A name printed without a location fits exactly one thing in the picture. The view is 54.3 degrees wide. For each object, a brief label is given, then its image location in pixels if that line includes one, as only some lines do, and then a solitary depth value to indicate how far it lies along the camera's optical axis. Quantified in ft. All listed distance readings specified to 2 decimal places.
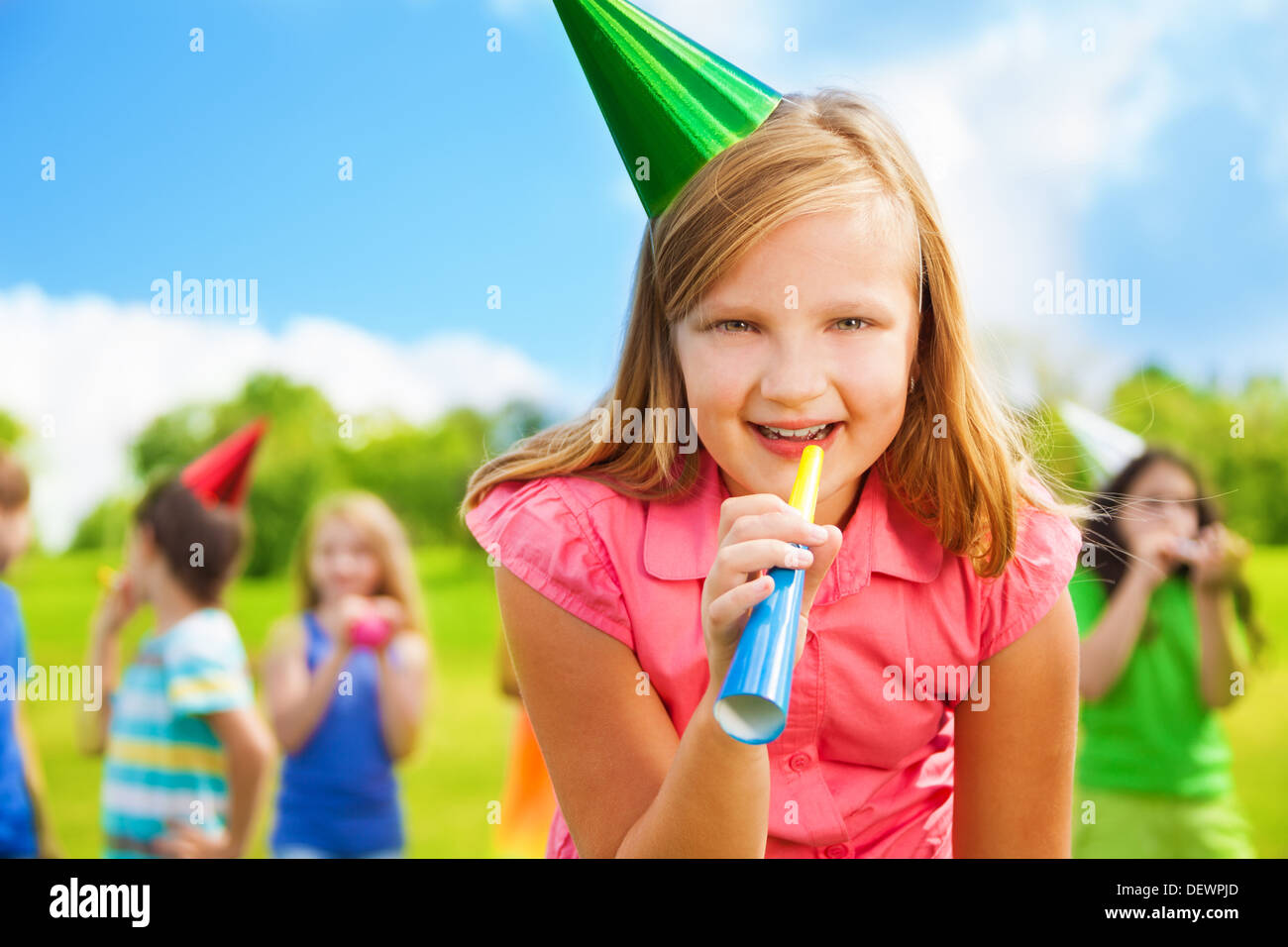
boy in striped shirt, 9.85
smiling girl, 4.31
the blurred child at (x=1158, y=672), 9.39
